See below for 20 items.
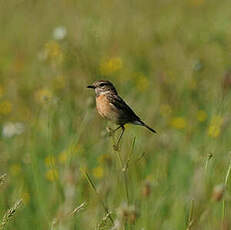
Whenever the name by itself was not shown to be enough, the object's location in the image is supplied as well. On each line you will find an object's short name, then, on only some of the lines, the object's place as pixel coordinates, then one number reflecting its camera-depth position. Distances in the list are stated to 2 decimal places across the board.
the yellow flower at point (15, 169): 10.21
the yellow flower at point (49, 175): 10.05
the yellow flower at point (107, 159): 8.30
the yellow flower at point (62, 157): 10.16
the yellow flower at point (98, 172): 10.12
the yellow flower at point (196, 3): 23.30
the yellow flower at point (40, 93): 13.17
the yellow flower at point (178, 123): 12.30
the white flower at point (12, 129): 11.52
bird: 7.80
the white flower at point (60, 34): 14.18
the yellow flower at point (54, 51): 12.74
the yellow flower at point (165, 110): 12.41
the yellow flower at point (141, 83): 14.39
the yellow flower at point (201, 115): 12.49
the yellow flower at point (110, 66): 14.83
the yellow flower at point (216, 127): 8.59
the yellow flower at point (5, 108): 13.50
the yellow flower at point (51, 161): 6.05
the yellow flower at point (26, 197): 9.25
